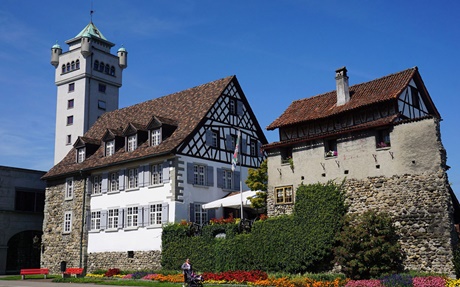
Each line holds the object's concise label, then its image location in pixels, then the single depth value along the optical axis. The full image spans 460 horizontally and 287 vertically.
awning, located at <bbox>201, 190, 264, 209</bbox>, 31.58
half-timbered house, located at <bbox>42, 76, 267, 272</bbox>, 33.50
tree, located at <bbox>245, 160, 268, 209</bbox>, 31.77
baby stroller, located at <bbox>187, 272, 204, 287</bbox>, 20.64
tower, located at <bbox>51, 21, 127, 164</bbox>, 50.81
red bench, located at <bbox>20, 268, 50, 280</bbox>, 36.44
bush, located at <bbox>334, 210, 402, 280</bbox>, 22.81
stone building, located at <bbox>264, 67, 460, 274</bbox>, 22.75
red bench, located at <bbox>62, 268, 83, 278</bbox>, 36.11
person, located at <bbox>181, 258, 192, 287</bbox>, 21.11
